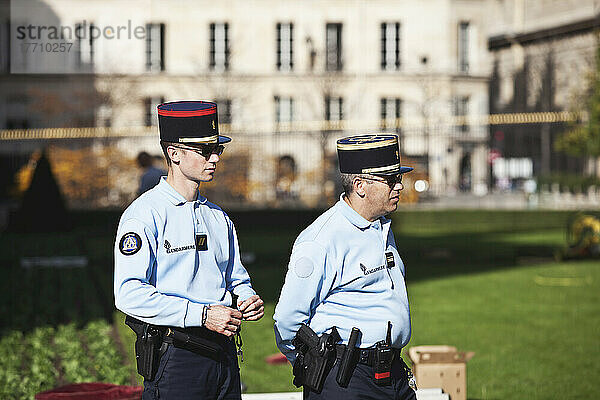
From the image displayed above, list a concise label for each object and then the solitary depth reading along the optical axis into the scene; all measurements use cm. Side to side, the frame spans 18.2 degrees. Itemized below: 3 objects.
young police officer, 843
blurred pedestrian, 2126
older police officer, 867
